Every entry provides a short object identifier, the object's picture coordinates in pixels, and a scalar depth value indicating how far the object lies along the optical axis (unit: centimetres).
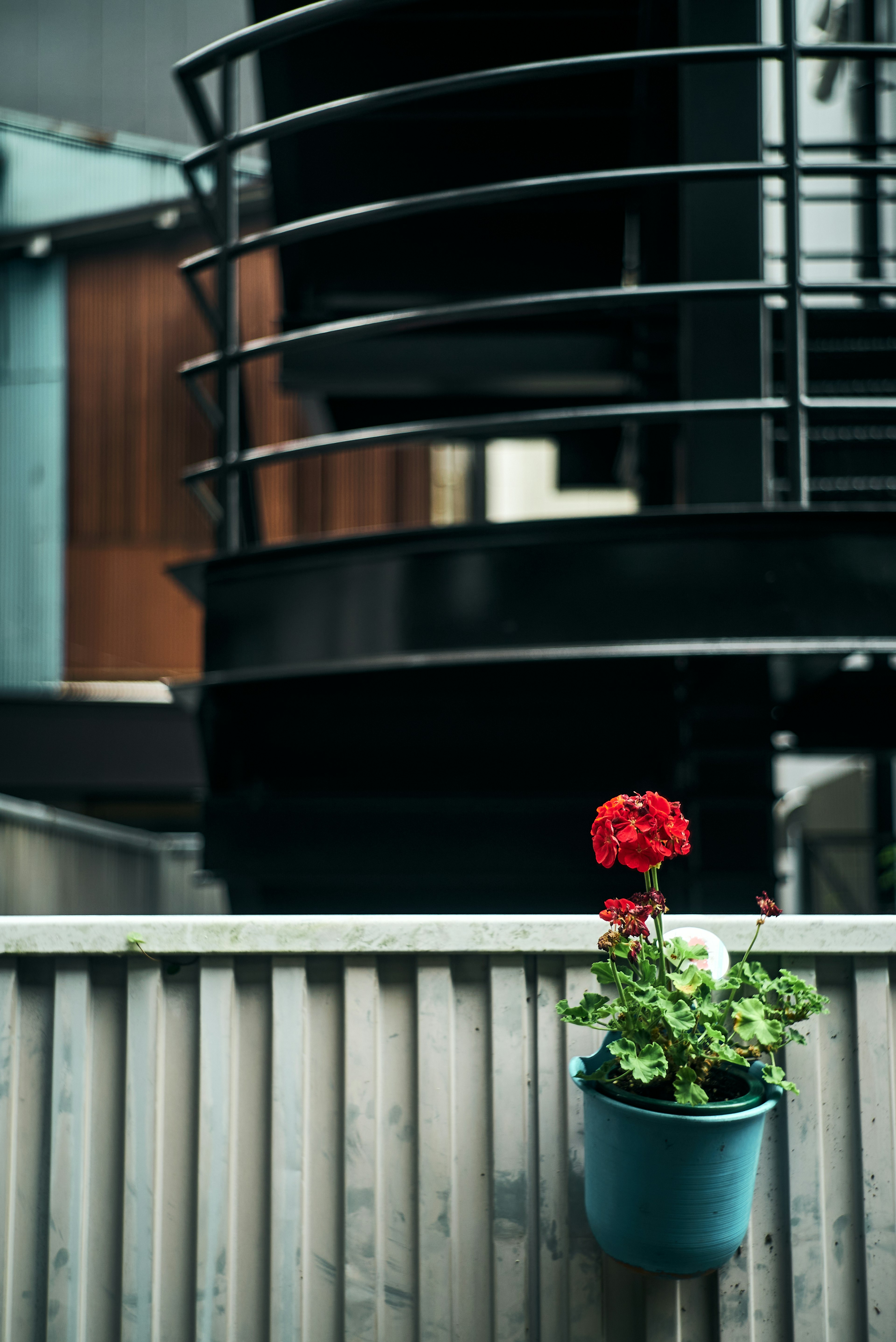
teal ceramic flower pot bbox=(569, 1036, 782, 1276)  139
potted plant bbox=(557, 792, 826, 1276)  140
